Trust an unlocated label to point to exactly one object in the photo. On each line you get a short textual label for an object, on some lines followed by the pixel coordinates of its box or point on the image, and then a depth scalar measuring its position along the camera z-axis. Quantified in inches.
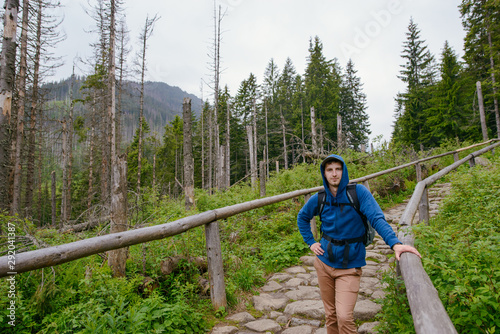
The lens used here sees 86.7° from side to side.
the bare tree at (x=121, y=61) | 810.7
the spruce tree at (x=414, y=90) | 1100.5
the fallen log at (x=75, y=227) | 394.8
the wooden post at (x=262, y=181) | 367.3
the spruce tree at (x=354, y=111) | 1597.6
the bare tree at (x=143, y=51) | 856.3
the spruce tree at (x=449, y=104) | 927.7
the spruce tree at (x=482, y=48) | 763.4
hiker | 88.8
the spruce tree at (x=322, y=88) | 1406.3
